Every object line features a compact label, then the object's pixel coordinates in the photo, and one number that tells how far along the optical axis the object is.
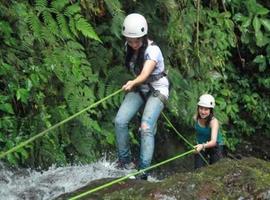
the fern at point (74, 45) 7.75
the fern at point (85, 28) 7.45
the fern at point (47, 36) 7.39
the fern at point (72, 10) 7.73
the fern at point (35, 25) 7.34
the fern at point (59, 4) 7.74
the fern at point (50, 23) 7.51
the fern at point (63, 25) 7.61
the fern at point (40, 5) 7.63
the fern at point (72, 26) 7.62
